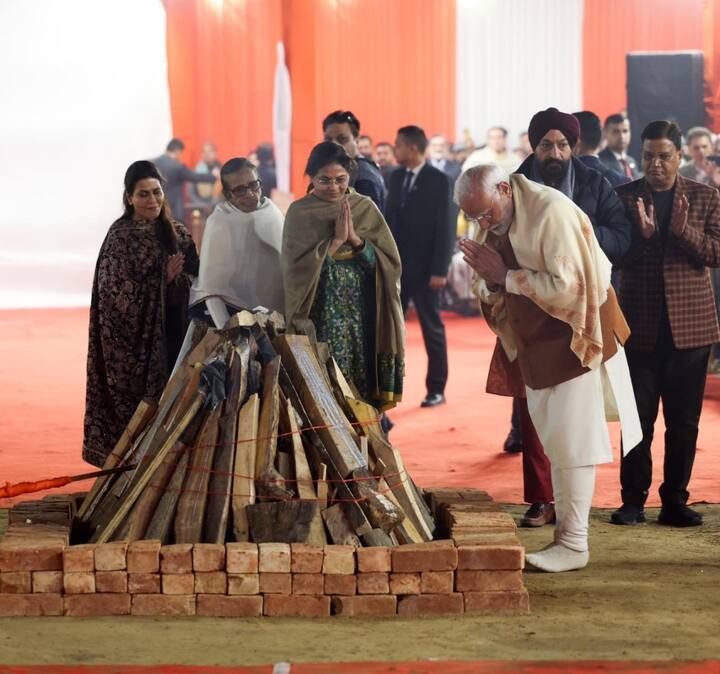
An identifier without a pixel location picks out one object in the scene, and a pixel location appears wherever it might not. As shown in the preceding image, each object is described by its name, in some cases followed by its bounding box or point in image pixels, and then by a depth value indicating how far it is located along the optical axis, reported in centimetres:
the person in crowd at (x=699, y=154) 1184
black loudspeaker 1530
